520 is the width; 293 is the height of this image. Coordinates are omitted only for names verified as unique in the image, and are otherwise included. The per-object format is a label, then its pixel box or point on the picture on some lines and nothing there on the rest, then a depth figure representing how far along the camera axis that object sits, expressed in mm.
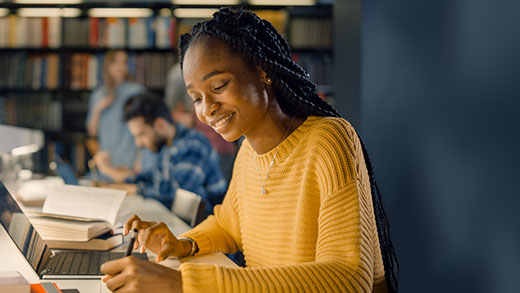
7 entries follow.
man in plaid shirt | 2633
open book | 1460
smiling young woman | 847
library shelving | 4621
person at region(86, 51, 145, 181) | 3834
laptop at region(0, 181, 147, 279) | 1164
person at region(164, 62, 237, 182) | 3757
